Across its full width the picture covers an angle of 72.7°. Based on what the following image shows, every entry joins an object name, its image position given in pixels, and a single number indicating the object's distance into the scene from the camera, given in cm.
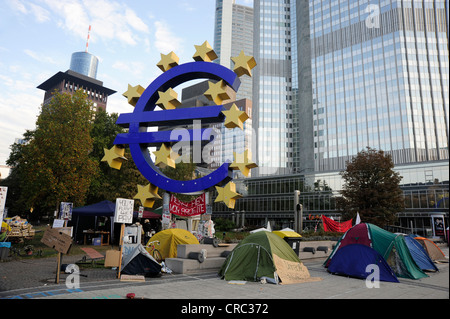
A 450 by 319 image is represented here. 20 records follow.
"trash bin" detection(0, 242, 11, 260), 1405
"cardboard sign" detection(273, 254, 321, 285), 1040
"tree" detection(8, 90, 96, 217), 2169
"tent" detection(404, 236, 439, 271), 1343
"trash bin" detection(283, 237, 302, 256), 1488
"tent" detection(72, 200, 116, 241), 2167
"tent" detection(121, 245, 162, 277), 1095
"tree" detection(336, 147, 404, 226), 2814
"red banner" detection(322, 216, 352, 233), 2680
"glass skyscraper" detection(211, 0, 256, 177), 11989
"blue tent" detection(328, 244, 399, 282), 1125
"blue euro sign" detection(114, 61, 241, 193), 1672
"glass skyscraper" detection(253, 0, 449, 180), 7500
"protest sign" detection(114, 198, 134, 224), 1074
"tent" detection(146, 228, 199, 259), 1414
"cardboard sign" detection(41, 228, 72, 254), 966
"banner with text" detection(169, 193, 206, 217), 1725
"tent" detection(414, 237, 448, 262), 1686
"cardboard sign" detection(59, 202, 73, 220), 1570
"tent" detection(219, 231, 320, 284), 1049
